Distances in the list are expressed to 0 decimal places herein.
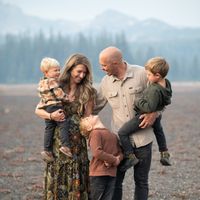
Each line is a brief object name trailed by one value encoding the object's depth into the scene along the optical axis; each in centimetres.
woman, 795
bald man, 816
